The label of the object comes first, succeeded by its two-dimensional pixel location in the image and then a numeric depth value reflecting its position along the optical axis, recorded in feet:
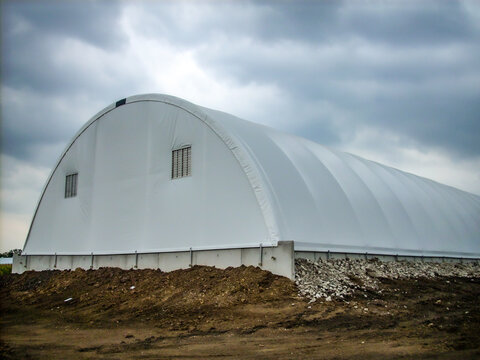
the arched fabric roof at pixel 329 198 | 55.52
